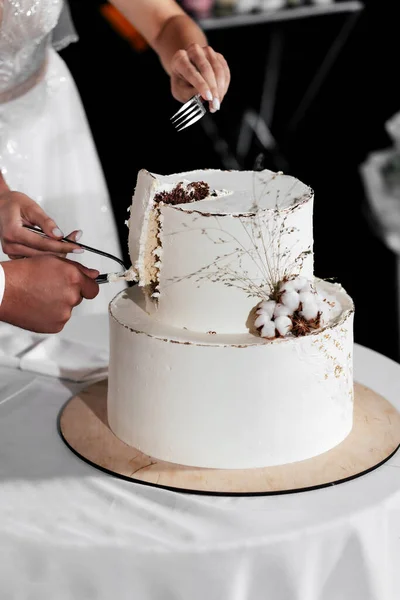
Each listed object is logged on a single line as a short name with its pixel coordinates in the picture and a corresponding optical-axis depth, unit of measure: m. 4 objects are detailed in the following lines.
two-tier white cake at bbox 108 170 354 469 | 1.39
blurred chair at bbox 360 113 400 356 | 3.08
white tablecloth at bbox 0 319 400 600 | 1.29
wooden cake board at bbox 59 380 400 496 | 1.38
